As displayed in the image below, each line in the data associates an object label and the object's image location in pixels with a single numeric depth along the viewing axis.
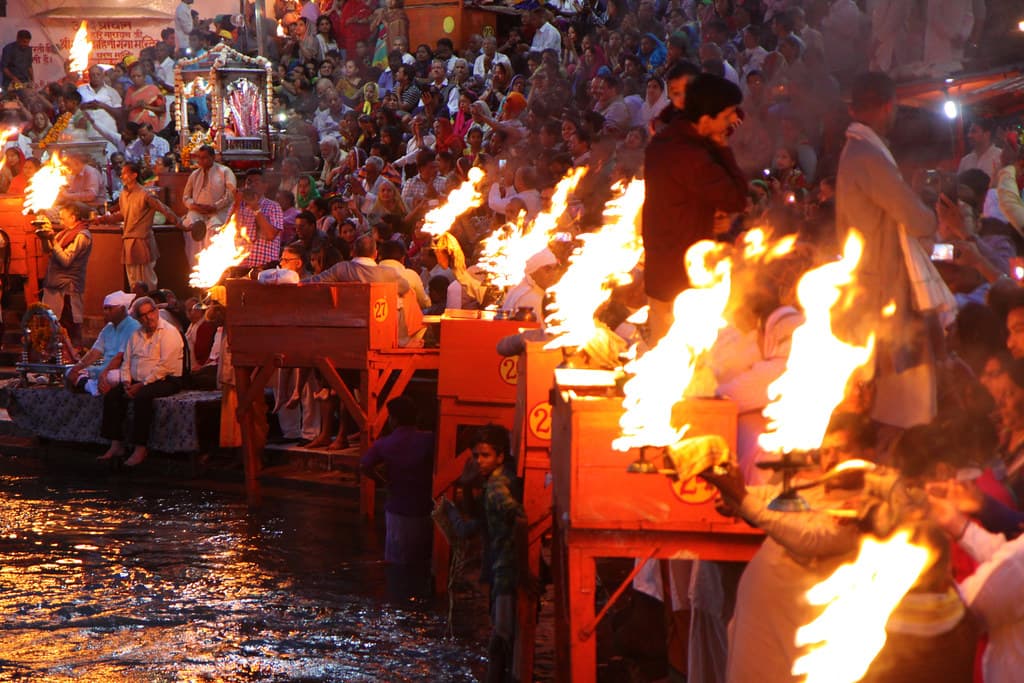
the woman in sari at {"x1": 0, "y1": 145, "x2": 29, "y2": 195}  20.67
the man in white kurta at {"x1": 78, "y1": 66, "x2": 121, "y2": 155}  23.64
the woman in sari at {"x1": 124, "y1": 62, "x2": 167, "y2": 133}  25.16
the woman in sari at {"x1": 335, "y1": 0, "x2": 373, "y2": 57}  25.72
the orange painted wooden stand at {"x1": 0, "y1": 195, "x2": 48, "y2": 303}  19.64
